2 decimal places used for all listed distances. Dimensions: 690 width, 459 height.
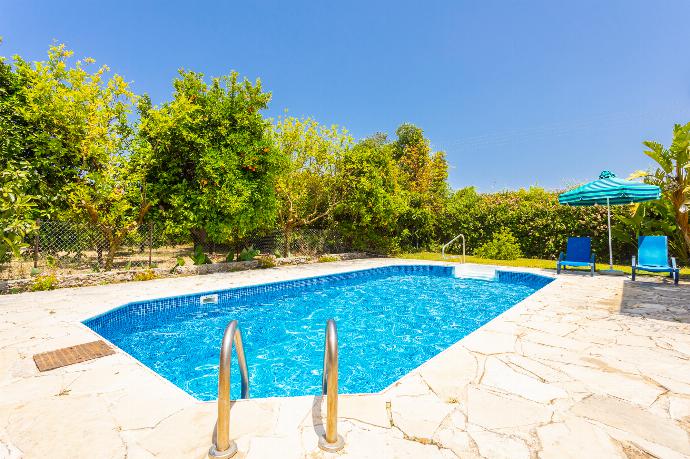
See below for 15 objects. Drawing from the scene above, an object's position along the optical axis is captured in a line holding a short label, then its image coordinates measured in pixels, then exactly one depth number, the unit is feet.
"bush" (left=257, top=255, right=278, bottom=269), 49.11
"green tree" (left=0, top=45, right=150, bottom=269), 33.55
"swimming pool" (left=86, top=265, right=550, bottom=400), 16.62
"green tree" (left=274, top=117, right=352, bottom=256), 53.62
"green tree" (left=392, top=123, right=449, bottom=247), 63.82
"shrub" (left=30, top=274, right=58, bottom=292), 30.37
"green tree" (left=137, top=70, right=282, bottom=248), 39.91
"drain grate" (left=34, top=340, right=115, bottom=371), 13.27
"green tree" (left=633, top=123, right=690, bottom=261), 35.29
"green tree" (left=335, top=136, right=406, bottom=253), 56.29
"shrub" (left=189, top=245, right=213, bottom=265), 43.27
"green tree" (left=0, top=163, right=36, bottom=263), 25.89
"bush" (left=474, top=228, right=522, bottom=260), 53.47
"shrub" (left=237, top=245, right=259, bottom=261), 48.32
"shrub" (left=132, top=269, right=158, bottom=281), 36.81
